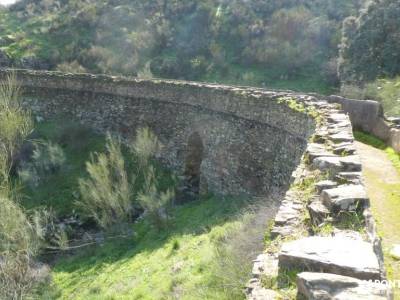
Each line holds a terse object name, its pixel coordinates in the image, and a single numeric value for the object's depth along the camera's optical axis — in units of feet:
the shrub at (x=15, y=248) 43.06
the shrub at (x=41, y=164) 72.66
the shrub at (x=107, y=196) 58.75
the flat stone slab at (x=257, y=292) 13.50
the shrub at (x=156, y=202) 55.67
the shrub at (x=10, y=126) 63.82
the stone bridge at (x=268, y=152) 13.61
